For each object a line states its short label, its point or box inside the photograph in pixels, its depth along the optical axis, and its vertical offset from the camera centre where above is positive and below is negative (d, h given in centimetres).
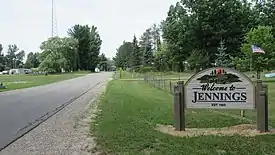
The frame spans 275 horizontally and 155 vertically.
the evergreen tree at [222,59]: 3749 +207
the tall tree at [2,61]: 10256 +515
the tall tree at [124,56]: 9473 +704
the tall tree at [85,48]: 8400 +806
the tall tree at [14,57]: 11652 +760
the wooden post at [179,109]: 619 -84
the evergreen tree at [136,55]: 7276 +511
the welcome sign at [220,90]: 617 -39
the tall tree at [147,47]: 6856 +766
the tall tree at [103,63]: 10888 +442
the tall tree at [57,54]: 6856 +516
